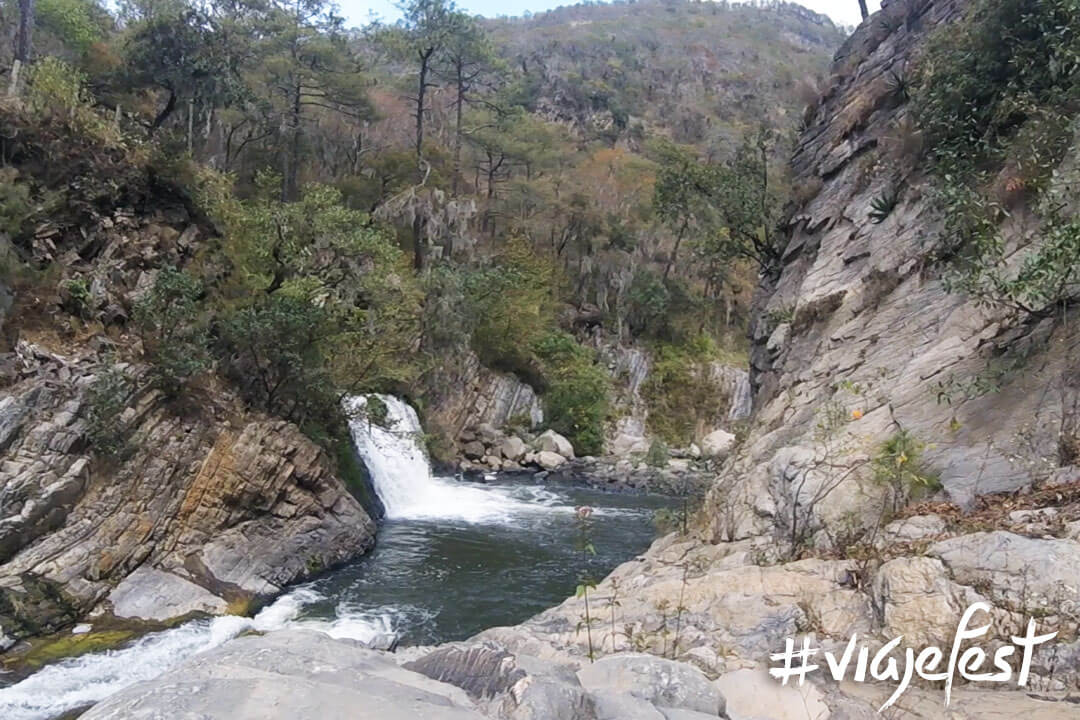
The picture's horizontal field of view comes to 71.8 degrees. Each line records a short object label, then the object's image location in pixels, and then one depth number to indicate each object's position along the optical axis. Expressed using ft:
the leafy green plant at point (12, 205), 40.70
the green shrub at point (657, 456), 82.47
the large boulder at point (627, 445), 96.10
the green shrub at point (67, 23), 71.61
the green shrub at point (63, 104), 46.50
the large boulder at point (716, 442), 92.11
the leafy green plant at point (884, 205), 39.22
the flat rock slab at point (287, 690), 9.65
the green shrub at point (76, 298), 41.93
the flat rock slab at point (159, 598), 33.88
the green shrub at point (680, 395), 109.60
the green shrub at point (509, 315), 93.25
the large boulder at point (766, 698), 13.66
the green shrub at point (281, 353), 46.19
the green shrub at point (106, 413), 36.73
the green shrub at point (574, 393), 94.53
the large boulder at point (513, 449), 84.64
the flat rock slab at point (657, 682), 12.78
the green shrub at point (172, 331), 42.06
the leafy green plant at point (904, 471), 22.13
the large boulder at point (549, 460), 83.15
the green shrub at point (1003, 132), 22.38
